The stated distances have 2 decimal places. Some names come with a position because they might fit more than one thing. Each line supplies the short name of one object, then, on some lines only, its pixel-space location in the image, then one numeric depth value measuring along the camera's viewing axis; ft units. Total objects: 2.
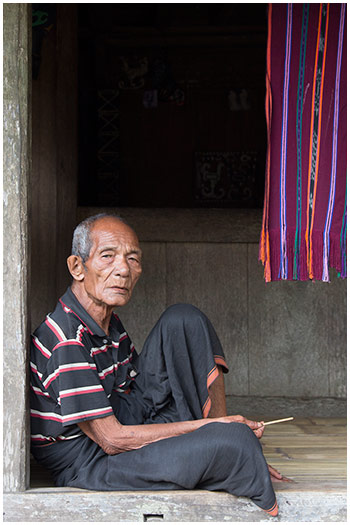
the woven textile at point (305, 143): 9.27
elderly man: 8.00
